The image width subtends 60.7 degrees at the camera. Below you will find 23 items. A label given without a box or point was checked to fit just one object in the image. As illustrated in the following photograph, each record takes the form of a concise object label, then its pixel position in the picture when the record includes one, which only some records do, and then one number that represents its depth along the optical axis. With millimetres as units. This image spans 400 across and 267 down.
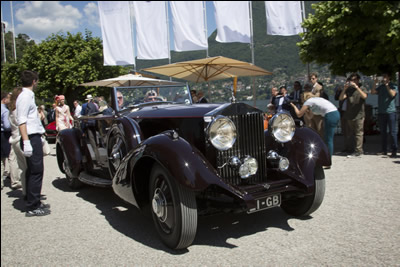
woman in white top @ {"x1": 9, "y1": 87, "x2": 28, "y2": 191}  4578
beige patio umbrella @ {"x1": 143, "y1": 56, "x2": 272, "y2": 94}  9703
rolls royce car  3129
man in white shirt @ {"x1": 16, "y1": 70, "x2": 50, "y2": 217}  4348
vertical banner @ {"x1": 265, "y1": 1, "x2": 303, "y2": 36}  12539
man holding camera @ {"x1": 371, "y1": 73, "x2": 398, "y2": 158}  7234
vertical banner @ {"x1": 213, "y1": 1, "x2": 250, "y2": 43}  13094
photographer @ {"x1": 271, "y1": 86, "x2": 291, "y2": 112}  9516
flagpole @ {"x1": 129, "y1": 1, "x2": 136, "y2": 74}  14688
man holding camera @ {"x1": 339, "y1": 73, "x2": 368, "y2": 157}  7613
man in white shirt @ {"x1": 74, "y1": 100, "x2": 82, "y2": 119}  11502
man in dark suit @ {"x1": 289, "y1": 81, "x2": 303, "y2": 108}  9594
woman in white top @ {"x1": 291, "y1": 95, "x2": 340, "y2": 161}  7055
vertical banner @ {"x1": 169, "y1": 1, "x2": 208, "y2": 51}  13469
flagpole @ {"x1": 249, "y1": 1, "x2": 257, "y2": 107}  13055
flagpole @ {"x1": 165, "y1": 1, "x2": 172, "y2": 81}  14306
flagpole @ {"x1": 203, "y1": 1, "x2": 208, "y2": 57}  13606
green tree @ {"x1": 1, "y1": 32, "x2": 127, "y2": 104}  30172
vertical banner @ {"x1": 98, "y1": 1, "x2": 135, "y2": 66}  14609
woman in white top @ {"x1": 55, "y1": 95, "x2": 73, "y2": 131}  9672
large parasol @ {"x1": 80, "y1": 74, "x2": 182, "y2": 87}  6358
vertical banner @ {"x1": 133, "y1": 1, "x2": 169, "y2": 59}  14047
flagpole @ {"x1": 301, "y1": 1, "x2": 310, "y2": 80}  12930
